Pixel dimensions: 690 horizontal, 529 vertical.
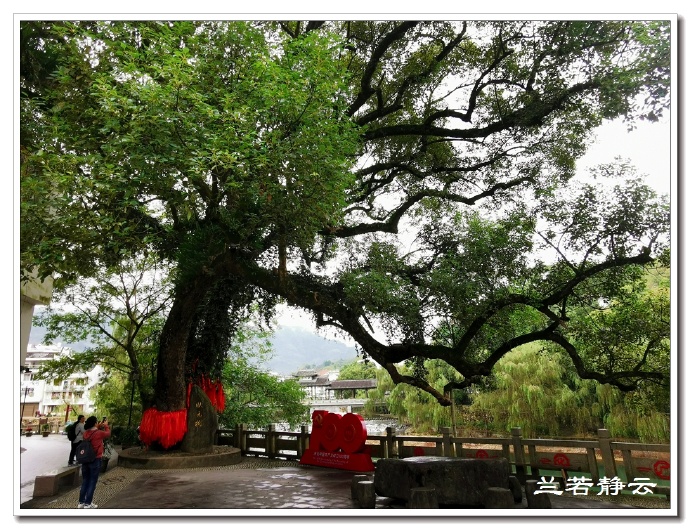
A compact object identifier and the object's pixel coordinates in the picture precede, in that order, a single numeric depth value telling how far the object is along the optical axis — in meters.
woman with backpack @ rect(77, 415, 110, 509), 4.54
